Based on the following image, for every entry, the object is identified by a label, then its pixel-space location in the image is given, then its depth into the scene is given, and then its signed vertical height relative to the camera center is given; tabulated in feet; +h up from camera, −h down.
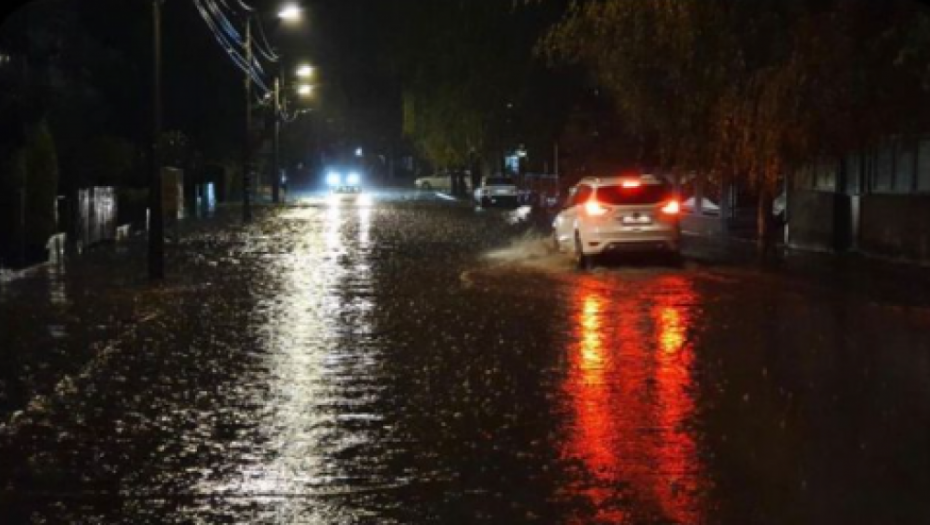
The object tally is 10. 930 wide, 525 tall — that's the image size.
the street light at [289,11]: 141.79 +18.77
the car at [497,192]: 197.47 -0.65
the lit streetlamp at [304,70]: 232.73 +20.67
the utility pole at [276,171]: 216.54 +2.97
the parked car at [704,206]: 115.65 -1.83
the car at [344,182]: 307.91 +1.80
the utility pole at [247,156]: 143.95 +3.92
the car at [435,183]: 344.28 +1.37
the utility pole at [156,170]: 69.00 +1.07
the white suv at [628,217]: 77.46 -1.77
